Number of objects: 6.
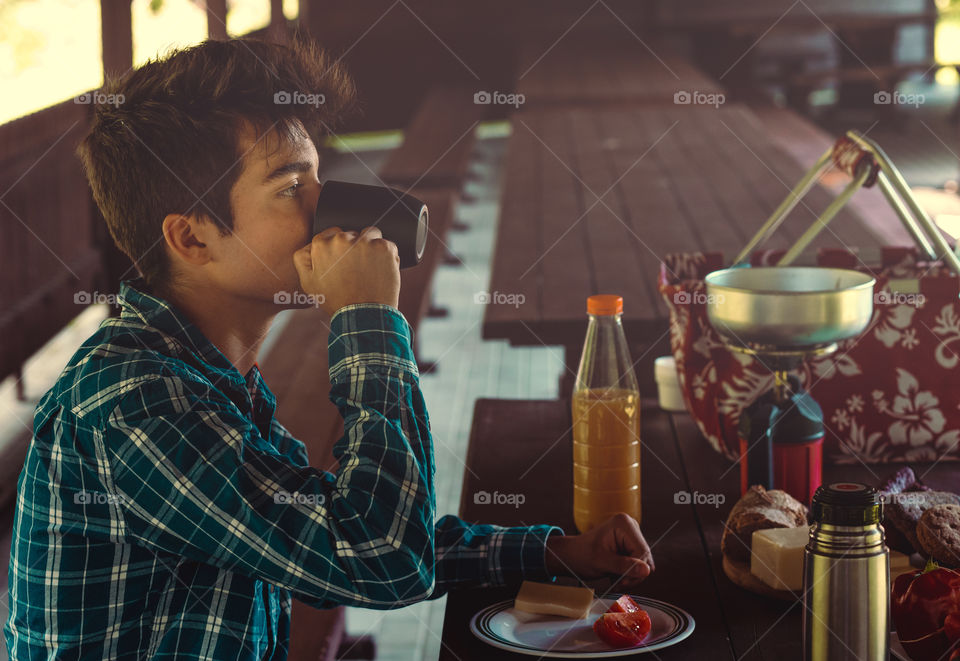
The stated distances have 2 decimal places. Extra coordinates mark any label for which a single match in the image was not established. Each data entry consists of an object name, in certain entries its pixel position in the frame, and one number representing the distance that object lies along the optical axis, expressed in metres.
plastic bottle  1.41
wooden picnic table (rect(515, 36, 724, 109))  6.45
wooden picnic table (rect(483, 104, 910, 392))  2.44
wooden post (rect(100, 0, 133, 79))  3.35
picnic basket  1.59
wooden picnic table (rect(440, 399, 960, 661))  1.13
